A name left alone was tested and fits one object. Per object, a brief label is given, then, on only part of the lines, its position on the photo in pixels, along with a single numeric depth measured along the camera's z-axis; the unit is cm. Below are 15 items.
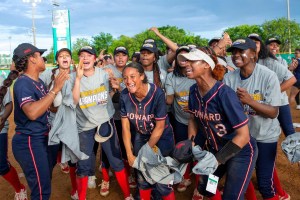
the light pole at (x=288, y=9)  3581
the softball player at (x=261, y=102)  322
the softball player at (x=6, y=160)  417
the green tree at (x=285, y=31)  3688
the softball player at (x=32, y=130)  325
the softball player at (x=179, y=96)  427
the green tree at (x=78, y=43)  6869
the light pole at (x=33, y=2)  3953
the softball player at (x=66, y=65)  444
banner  2978
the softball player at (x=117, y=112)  467
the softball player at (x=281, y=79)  403
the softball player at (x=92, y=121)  408
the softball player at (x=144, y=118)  352
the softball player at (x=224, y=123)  270
